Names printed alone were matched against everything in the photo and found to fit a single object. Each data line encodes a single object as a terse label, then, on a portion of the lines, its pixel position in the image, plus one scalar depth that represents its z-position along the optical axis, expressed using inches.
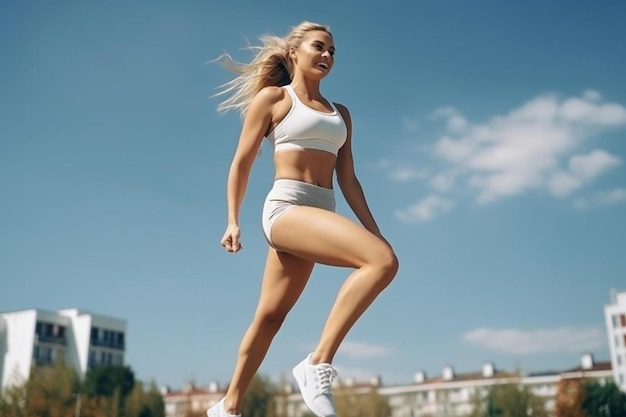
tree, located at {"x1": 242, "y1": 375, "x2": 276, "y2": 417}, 3292.8
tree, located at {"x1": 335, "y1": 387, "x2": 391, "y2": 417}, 3095.5
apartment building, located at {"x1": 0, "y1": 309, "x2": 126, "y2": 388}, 3398.1
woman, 144.8
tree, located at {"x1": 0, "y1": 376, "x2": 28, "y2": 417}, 2246.9
